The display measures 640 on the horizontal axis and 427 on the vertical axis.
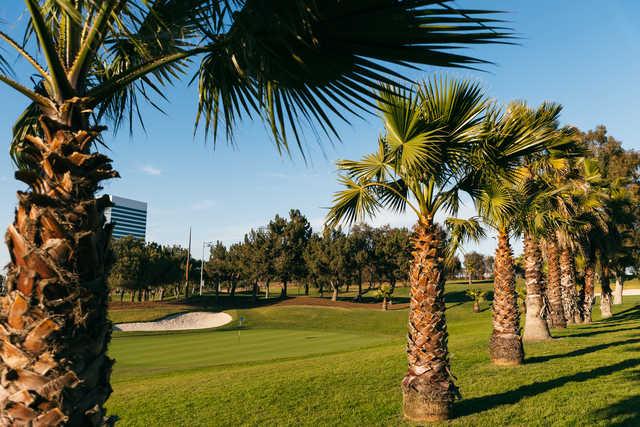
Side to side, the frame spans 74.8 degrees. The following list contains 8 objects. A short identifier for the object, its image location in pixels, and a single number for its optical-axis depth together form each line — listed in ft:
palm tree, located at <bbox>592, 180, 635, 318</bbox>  77.20
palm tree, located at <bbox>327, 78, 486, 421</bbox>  21.56
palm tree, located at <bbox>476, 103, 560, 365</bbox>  25.88
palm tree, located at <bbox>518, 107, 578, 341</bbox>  39.70
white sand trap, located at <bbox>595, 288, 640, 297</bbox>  203.54
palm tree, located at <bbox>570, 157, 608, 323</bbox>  60.28
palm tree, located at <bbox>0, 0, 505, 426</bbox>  7.14
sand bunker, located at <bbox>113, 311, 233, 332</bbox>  106.12
